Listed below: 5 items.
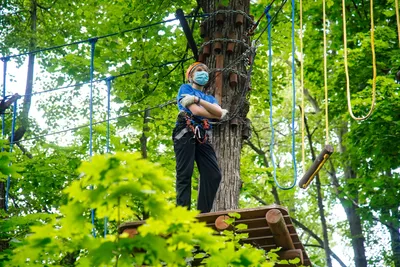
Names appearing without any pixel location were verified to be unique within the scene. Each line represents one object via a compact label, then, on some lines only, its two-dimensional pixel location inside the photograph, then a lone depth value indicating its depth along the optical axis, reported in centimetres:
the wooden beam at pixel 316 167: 889
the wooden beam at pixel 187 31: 1304
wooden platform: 896
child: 1046
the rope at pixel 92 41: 1413
